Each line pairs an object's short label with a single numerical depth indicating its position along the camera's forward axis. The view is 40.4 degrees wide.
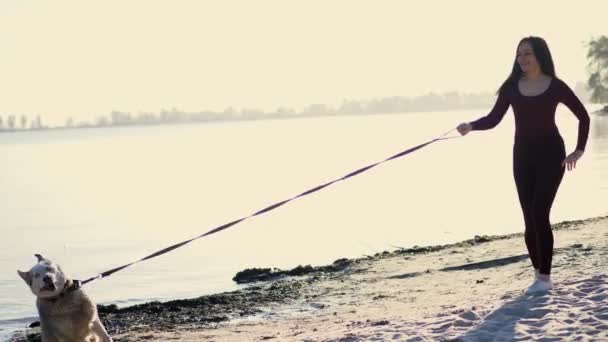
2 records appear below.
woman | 7.16
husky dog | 6.09
